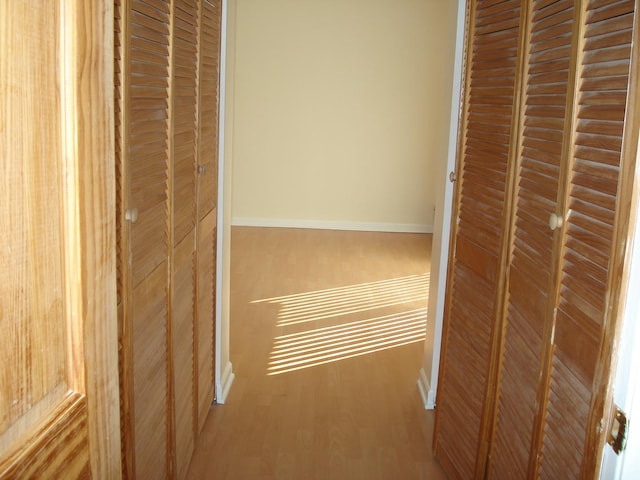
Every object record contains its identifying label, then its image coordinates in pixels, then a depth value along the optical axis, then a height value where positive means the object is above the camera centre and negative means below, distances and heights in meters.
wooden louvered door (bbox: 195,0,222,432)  2.48 -0.33
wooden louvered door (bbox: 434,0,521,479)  1.99 -0.36
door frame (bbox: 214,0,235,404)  2.84 -0.51
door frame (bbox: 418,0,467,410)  2.82 -0.54
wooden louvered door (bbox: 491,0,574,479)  1.58 -0.27
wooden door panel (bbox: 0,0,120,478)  0.65 -0.14
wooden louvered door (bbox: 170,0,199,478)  2.07 -0.35
